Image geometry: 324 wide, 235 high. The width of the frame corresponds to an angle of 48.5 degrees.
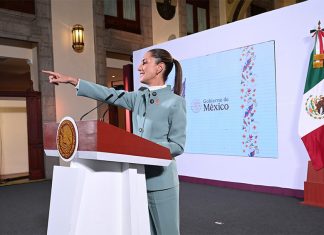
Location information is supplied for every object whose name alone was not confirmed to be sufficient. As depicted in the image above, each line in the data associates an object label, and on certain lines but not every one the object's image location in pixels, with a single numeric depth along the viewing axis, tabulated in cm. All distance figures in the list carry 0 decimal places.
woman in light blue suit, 134
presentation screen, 446
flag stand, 370
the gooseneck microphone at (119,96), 147
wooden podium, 113
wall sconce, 644
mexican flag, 372
